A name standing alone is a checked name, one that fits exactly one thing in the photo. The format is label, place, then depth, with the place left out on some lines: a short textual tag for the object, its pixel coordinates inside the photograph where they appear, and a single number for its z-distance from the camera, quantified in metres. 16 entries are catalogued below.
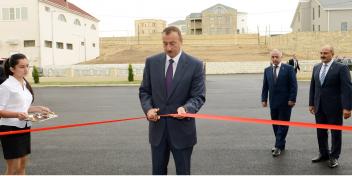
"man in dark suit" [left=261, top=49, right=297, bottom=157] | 7.49
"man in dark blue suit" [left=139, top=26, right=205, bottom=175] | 4.19
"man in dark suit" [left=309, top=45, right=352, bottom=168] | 6.48
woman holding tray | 4.52
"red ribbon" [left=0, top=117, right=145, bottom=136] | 4.58
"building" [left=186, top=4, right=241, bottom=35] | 91.44
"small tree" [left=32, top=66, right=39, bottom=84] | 29.58
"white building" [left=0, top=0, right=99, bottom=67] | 43.00
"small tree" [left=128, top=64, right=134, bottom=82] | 29.26
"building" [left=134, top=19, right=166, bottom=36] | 120.75
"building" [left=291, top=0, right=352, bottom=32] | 59.17
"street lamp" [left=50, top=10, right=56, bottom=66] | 45.25
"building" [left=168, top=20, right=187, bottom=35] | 118.69
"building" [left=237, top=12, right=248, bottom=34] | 97.56
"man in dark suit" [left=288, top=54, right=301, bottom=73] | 26.82
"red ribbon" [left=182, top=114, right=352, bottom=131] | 4.73
